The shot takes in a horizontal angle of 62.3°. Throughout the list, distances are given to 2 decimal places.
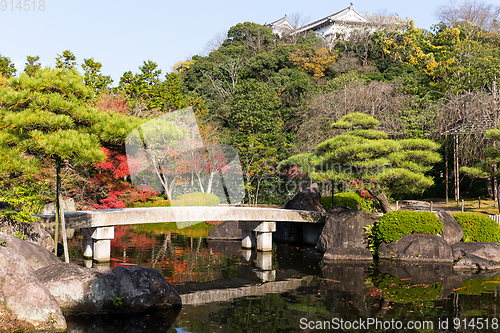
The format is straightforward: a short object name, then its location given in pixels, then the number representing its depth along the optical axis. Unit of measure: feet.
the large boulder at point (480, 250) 43.88
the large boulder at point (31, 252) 28.96
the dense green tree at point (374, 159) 43.62
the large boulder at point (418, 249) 44.32
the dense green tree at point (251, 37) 143.64
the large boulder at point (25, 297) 22.31
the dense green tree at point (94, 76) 87.61
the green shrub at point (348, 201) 62.49
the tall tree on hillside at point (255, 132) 84.94
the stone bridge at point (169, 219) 41.68
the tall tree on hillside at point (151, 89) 88.74
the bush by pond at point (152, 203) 74.53
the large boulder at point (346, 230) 48.88
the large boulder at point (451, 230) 47.32
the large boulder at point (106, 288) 26.11
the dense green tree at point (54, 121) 29.73
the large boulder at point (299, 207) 60.75
